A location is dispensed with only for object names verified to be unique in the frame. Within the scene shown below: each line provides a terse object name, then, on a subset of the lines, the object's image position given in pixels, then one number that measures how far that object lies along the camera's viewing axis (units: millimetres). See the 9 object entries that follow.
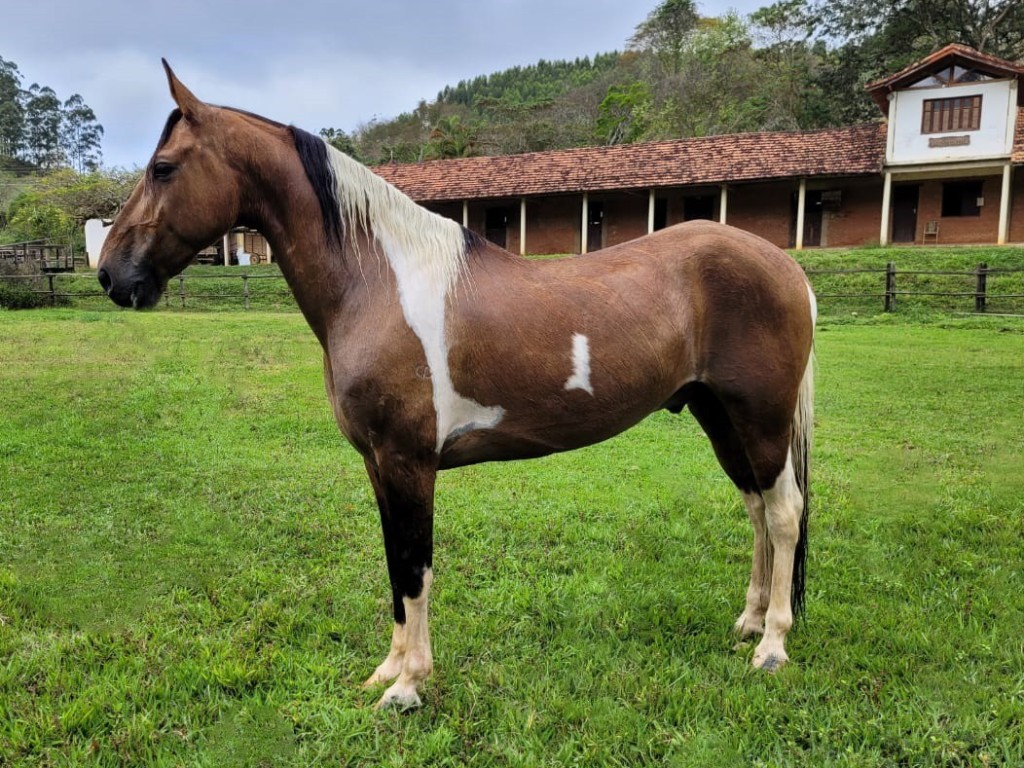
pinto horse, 2172
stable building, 19703
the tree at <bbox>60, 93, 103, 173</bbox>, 74875
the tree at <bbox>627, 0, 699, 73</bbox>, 41219
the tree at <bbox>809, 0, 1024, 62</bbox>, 27188
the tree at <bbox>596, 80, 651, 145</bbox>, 39781
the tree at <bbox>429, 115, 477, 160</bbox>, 38500
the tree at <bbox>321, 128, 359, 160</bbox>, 45112
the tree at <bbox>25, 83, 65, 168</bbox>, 70750
